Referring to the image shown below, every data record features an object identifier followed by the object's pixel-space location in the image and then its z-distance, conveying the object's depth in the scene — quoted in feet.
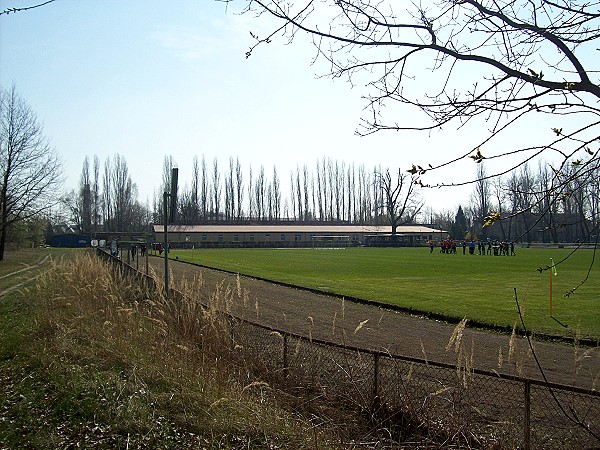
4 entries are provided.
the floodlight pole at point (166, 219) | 45.56
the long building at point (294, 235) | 354.74
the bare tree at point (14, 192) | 174.50
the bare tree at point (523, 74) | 13.58
